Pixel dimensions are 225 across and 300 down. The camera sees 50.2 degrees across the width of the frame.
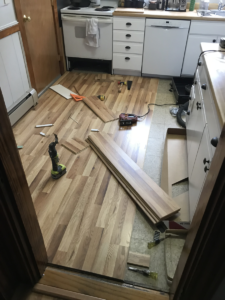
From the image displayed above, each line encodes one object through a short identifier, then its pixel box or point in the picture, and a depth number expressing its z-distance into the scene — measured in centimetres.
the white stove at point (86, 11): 347
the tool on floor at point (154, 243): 155
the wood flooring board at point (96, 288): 129
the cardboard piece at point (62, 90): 334
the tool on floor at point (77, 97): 322
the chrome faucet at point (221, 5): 356
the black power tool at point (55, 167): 191
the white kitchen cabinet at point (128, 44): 349
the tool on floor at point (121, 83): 352
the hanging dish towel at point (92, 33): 348
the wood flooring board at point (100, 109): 285
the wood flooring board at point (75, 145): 237
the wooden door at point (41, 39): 283
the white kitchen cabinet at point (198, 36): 324
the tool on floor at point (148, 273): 140
